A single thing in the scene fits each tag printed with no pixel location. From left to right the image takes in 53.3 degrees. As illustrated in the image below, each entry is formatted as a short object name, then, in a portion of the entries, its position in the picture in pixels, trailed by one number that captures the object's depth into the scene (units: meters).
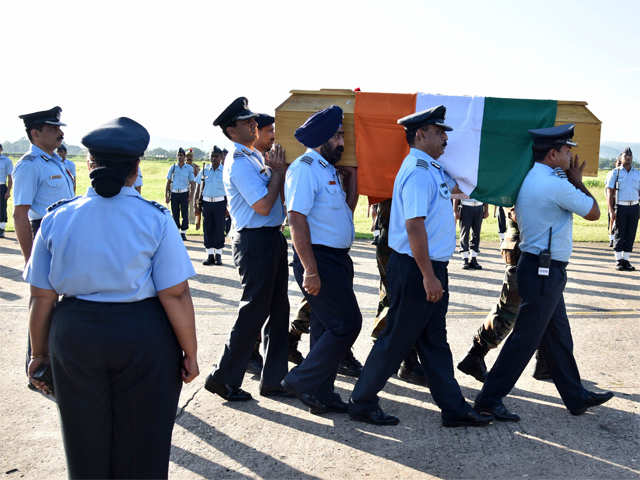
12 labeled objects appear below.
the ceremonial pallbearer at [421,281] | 3.91
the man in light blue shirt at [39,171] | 4.69
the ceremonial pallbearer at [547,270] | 4.09
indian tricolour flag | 4.60
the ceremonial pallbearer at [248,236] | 4.47
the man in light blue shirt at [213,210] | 10.80
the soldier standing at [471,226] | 10.44
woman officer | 2.32
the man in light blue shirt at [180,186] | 13.48
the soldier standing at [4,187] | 14.03
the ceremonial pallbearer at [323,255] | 4.20
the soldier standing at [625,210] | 10.51
